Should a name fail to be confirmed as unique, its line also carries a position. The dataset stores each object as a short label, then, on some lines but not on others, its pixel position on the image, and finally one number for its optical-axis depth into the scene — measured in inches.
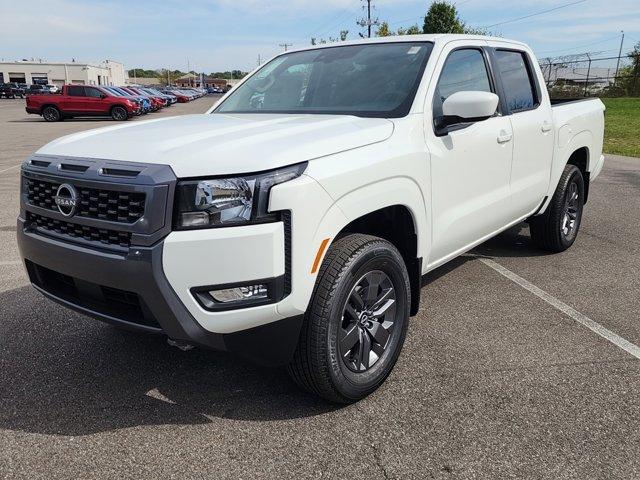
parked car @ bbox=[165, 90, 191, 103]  2392.5
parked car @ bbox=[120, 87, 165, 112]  1482.8
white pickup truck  92.1
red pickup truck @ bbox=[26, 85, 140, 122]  1118.4
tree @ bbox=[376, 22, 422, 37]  2083.4
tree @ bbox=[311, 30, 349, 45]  2160.1
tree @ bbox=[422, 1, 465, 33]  1931.6
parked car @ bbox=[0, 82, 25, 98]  2456.9
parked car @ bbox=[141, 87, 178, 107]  1812.9
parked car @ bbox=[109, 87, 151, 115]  1235.2
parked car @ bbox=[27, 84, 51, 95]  1988.9
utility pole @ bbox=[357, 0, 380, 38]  2389.3
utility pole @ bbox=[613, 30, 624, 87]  1486.2
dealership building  3789.4
